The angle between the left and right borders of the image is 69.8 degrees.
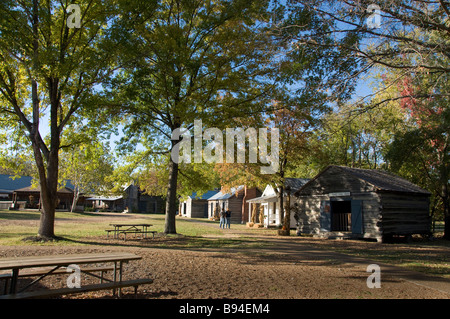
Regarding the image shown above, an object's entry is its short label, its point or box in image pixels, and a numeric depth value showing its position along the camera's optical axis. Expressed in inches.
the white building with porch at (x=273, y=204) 1213.6
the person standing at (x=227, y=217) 1088.8
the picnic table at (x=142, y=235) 667.1
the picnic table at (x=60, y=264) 184.4
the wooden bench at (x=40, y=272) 207.7
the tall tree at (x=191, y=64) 585.3
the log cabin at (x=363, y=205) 738.8
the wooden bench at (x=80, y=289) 180.1
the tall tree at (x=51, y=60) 493.7
